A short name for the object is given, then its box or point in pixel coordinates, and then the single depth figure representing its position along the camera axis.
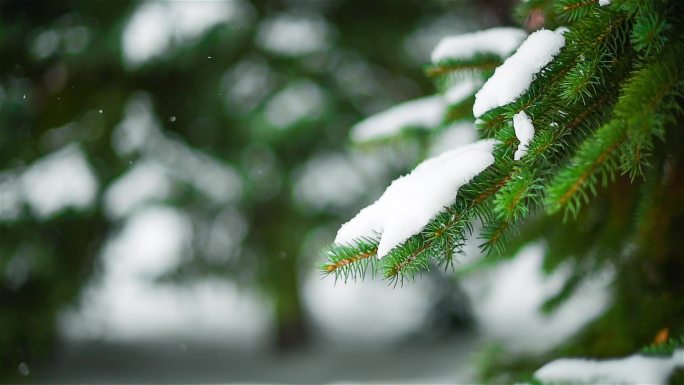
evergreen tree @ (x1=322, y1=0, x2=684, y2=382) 0.74
